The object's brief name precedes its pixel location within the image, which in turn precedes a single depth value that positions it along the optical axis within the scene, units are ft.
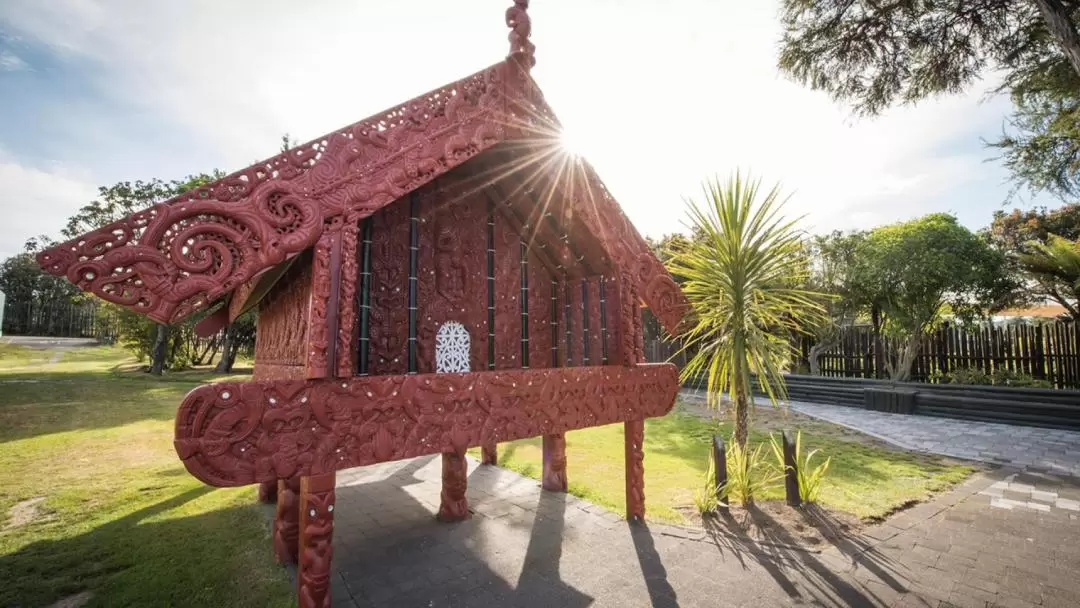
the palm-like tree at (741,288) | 16.07
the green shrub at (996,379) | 37.10
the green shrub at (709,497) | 15.40
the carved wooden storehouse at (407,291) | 7.99
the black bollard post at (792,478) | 15.81
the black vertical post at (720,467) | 15.76
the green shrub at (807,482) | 15.79
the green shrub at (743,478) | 15.97
